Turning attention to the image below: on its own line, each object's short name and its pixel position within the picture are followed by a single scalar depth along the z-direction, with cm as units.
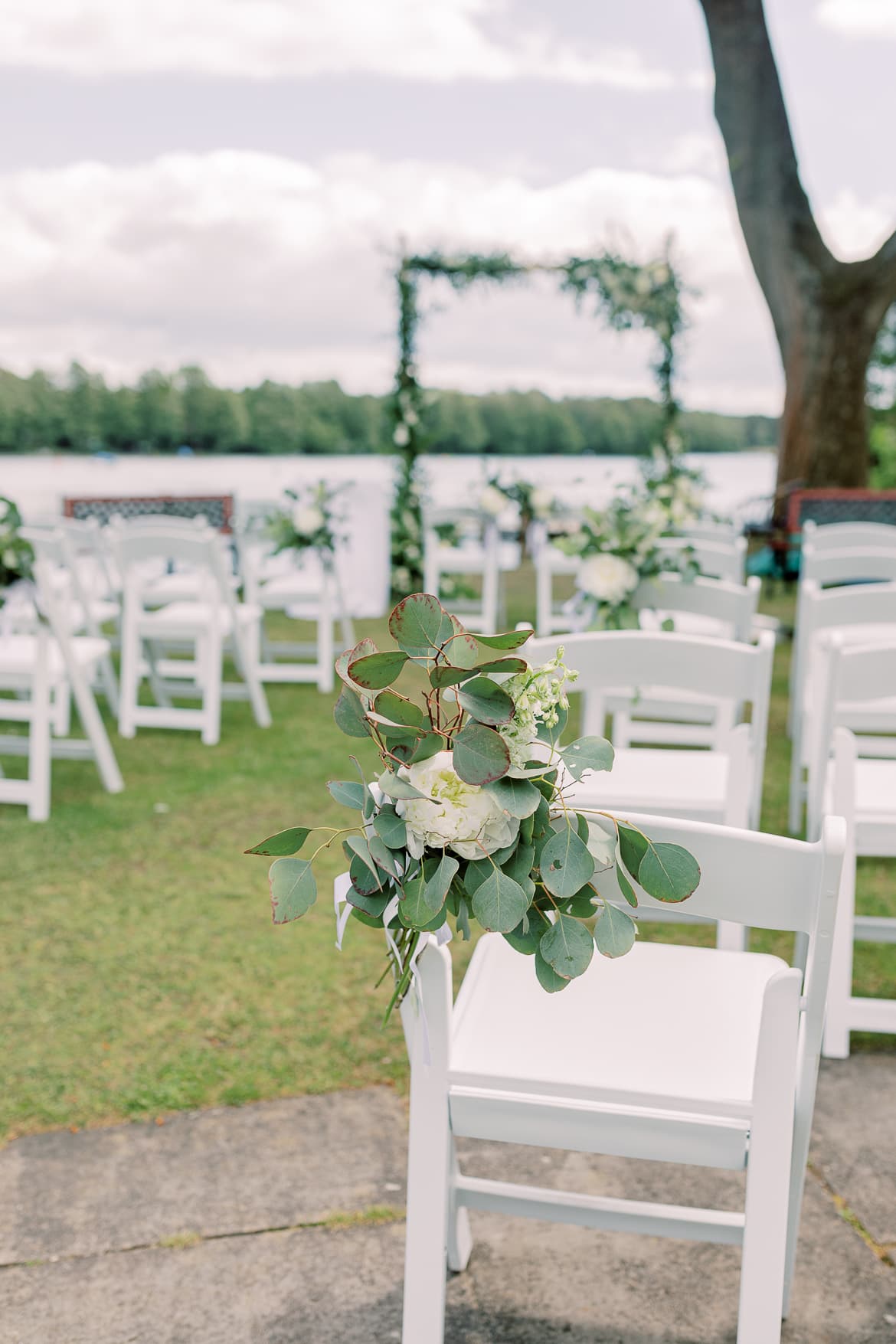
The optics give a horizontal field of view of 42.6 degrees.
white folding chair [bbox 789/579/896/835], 343
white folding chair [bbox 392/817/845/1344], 126
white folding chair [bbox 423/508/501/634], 746
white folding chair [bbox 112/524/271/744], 500
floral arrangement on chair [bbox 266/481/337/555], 627
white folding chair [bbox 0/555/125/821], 407
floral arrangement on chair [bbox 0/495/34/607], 409
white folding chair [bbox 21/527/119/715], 459
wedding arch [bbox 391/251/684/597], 936
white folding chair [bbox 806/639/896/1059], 242
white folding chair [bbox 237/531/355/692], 623
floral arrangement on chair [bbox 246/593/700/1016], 115
